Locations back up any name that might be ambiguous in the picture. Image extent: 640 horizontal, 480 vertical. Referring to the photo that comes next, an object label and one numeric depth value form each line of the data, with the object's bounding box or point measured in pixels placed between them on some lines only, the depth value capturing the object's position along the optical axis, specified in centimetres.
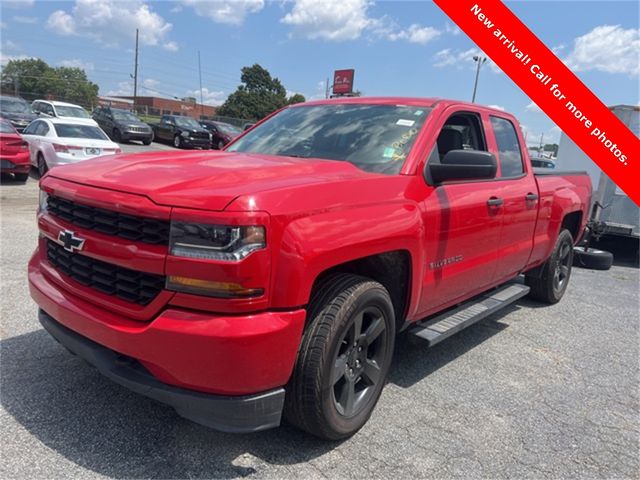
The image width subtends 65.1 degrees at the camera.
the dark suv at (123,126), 2339
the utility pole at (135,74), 5675
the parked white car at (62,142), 1177
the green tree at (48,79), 9069
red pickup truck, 214
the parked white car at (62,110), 2157
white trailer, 922
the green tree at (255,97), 7462
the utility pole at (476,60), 3318
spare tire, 827
